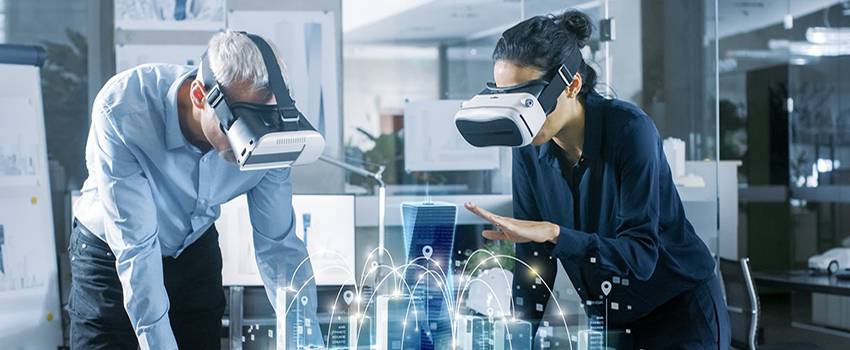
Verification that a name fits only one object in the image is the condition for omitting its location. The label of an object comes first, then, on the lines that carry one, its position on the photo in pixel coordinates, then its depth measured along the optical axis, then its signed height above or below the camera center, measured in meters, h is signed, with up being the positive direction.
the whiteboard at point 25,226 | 4.06 -0.22
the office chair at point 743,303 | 4.18 -0.61
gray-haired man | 2.20 -0.10
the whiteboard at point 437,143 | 4.45 +0.11
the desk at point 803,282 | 4.46 -0.57
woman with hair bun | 2.16 -0.14
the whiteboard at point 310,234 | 3.79 -0.25
